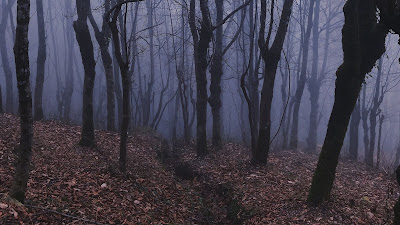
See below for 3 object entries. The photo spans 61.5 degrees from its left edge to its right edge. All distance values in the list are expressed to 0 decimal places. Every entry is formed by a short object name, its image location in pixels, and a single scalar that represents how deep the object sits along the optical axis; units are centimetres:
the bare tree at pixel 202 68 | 1182
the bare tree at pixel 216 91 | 1427
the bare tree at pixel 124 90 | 804
